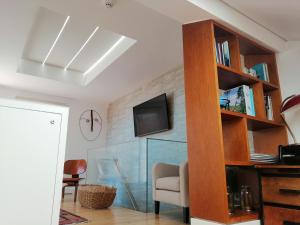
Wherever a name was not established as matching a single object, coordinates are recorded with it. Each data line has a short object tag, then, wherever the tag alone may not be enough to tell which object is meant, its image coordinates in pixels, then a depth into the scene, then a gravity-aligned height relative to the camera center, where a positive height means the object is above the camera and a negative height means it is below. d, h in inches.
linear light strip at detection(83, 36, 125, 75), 131.4 +69.3
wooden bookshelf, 60.9 +14.3
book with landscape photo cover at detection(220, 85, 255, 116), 76.3 +22.2
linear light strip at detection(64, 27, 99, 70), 122.9 +69.3
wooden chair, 161.7 +1.5
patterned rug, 82.2 -17.9
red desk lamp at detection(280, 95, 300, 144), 71.9 +19.7
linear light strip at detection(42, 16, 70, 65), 114.6 +69.6
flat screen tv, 146.9 +34.4
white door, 26.0 +0.4
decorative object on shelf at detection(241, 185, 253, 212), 72.7 -9.4
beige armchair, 83.8 -6.2
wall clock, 212.2 +40.0
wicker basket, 114.6 -13.1
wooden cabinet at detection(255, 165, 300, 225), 57.7 -6.2
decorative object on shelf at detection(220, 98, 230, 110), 74.4 +20.6
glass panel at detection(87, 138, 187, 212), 111.2 +1.7
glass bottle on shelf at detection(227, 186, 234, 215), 69.3 -9.6
